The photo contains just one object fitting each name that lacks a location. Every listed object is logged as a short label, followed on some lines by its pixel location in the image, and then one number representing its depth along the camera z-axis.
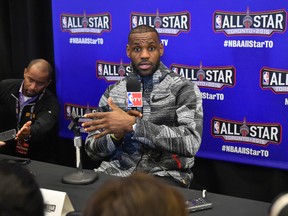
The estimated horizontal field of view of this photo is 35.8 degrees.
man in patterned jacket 2.12
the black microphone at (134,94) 2.07
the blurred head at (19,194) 0.77
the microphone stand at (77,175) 1.82
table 1.51
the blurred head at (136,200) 0.70
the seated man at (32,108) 2.87
